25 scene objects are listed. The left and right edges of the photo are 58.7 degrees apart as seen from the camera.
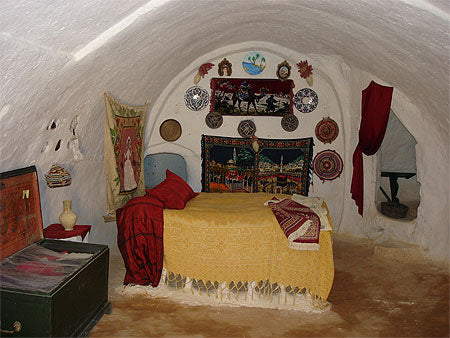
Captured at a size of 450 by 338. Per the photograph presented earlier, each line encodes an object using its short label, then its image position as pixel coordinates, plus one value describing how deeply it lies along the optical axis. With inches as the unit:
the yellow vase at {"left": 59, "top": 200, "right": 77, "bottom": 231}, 165.3
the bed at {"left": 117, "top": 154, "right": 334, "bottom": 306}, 177.3
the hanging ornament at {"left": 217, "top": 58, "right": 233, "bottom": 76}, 283.7
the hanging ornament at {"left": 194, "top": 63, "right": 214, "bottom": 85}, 282.8
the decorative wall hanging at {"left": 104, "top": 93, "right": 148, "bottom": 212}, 203.5
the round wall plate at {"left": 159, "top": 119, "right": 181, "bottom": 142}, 288.8
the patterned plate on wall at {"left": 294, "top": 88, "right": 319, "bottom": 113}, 283.1
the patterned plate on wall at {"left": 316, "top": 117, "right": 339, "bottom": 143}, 280.5
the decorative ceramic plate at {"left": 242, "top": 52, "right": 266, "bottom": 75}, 283.1
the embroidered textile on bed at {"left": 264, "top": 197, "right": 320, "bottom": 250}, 172.6
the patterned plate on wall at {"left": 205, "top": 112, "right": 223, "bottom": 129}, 289.0
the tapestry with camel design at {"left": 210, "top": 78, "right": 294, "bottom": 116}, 284.7
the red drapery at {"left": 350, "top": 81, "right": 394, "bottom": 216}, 231.5
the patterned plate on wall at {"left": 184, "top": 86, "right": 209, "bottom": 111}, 287.6
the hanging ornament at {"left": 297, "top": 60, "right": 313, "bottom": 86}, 277.4
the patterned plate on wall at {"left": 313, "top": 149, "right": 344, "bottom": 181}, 281.7
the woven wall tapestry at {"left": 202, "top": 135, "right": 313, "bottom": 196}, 285.3
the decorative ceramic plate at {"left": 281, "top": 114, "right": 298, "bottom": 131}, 286.2
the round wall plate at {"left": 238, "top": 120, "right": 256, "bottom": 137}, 289.1
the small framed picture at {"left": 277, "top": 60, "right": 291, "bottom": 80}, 282.4
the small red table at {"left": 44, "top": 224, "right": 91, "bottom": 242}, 160.2
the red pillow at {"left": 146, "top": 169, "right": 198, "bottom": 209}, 190.9
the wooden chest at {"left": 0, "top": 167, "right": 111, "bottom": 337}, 114.8
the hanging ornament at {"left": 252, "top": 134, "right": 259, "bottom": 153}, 286.7
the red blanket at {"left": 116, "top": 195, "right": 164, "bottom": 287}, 181.5
